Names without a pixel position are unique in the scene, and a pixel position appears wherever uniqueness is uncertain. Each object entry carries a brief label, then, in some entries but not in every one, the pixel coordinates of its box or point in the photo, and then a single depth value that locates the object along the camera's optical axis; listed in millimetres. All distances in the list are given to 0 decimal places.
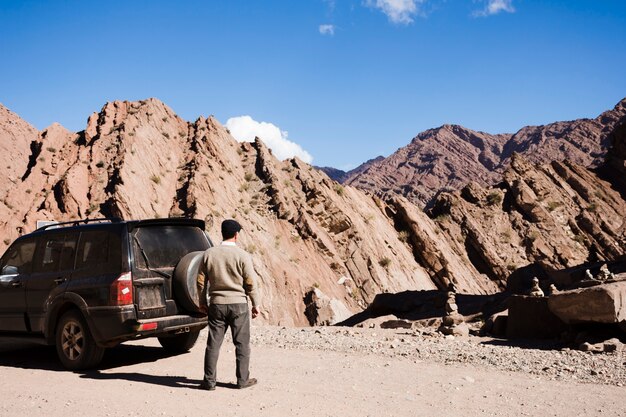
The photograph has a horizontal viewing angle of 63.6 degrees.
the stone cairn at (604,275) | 11281
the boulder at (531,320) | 10461
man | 5973
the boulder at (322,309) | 26862
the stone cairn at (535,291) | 11484
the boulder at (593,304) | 8906
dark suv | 6758
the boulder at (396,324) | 14281
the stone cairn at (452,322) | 11383
